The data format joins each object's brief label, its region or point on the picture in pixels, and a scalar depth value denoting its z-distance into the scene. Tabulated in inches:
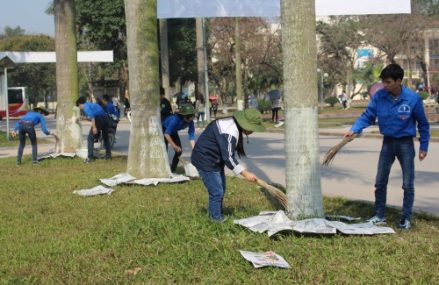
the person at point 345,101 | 1899.6
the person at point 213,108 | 1617.9
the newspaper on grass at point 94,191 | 366.9
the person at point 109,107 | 640.0
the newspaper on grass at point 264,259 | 200.4
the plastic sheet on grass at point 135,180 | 398.9
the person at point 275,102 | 1083.0
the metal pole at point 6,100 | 924.6
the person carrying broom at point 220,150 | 248.8
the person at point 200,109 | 1180.6
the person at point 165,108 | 554.9
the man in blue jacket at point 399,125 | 253.6
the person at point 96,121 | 580.4
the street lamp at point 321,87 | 2050.0
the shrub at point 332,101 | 2219.4
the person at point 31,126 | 552.1
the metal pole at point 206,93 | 1163.7
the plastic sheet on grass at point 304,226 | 238.4
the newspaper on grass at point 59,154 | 595.8
